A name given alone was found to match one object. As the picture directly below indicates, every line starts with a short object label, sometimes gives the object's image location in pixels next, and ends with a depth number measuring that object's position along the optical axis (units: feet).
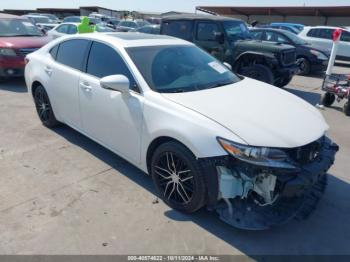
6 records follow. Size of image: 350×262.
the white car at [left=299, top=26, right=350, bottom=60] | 46.56
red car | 25.43
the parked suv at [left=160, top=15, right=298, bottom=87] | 25.81
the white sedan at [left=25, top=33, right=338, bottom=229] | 8.72
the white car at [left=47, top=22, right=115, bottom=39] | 40.78
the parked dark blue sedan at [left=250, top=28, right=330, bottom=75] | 36.24
